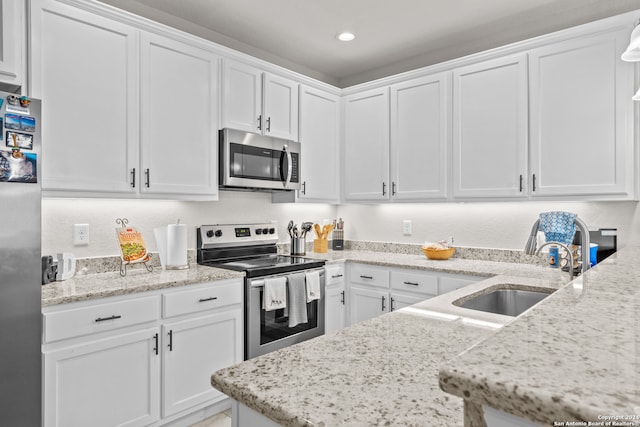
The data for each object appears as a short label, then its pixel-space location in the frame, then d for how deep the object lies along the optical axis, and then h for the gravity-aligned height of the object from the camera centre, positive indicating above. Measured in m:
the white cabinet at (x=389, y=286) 2.74 -0.57
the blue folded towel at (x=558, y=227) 2.08 -0.08
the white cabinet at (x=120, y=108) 2.01 +0.62
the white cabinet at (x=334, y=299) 3.11 -0.72
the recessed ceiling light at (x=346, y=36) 3.10 +1.43
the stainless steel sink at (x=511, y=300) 1.93 -0.45
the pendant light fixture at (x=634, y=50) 1.37 +0.61
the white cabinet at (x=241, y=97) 2.77 +0.86
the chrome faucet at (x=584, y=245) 1.66 -0.14
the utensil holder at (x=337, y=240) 3.91 -0.28
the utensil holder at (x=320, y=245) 3.70 -0.31
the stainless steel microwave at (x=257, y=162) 2.75 +0.39
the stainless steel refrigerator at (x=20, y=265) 1.59 -0.22
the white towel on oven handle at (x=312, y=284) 2.84 -0.53
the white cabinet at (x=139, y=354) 1.79 -0.74
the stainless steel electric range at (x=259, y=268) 2.52 -0.39
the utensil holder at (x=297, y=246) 3.43 -0.30
